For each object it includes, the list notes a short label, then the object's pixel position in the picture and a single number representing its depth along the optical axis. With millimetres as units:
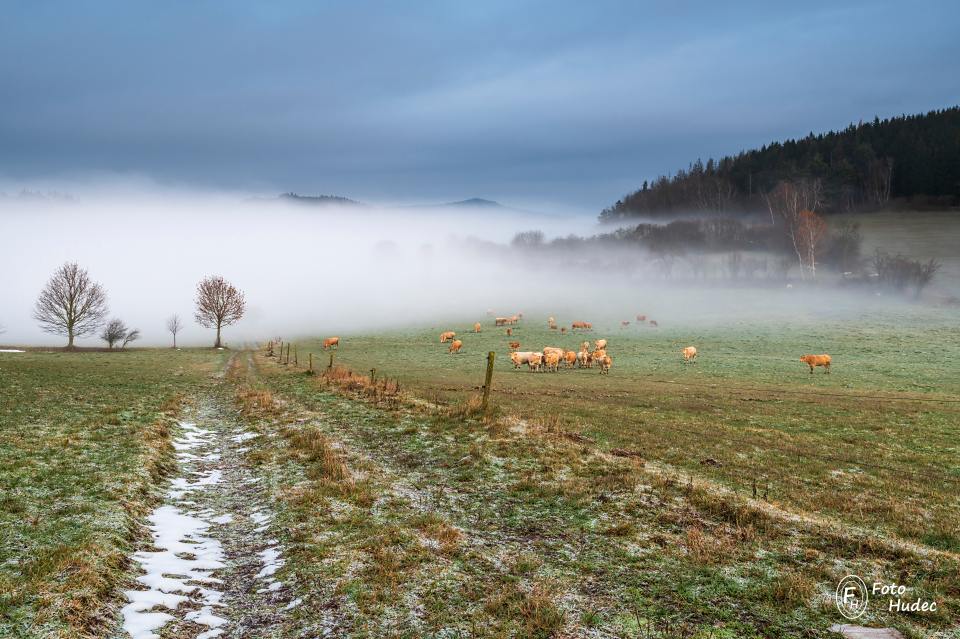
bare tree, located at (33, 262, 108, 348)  80438
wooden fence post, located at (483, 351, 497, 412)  21612
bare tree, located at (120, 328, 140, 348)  100138
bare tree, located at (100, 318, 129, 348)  92312
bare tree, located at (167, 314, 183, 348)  116038
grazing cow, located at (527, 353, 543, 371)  48519
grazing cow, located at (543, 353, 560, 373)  48369
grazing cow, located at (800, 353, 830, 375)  46375
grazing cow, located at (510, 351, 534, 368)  49906
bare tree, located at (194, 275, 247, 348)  88500
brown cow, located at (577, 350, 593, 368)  50094
